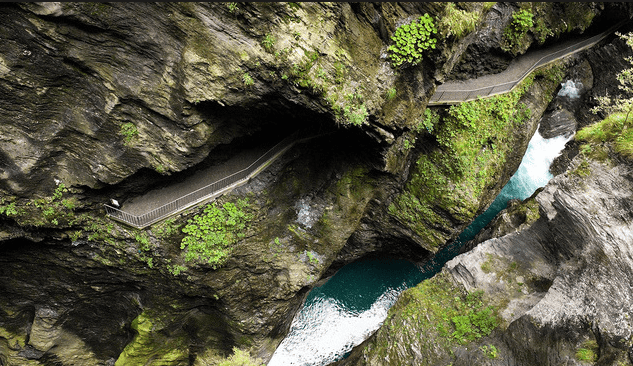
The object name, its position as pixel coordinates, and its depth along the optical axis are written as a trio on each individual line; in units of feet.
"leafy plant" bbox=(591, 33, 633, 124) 29.16
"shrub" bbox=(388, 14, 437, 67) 33.35
